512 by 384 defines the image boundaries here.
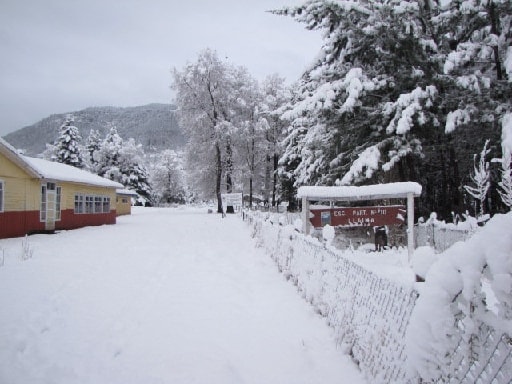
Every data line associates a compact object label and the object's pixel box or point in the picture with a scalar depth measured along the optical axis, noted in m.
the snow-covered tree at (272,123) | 34.88
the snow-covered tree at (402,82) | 10.96
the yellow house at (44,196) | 15.44
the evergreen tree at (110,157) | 48.72
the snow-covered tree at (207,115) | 33.72
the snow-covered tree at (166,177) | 71.56
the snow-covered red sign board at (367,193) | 8.33
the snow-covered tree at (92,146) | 50.44
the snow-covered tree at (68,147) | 46.12
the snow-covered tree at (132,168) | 50.28
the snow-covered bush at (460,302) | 1.66
